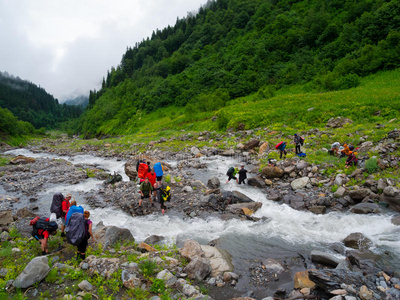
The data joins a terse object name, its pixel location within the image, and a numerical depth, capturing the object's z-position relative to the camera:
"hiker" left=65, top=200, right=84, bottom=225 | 8.26
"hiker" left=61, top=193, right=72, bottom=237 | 10.03
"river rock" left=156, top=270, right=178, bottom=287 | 6.10
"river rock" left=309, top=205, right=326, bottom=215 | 11.10
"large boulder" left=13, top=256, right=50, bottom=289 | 5.90
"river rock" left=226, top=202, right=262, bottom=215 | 11.71
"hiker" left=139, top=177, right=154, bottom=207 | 12.50
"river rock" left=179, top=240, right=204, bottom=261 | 7.21
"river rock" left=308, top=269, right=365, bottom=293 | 5.62
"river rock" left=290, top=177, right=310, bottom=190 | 14.01
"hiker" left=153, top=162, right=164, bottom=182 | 14.18
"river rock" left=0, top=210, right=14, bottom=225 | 10.57
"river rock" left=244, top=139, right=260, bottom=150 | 23.95
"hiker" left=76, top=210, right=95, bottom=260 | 7.36
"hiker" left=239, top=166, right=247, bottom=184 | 15.67
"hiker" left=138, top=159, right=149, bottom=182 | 13.50
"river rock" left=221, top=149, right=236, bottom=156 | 23.61
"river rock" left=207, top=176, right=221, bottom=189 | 15.60
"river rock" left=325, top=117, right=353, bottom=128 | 24.69
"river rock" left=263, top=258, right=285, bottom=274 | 7.10
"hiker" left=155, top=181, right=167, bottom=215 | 12.02
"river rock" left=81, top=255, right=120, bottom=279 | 6.46
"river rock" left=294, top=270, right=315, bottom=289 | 6.13
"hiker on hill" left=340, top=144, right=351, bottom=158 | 15.71
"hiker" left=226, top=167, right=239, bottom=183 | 16.29
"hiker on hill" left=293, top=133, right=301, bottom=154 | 18.62
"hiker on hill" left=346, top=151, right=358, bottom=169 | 14.50
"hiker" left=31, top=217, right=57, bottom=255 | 7.67
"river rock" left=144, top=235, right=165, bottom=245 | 9.22
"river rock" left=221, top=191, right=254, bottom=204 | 12.90
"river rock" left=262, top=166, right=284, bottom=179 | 15.91
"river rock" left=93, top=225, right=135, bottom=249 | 8.44
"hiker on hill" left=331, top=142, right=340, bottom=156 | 17.33
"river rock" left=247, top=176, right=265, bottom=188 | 15.45
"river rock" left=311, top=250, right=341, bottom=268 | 7.03
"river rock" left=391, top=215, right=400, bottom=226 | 9.27
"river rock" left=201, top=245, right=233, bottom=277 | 7.03
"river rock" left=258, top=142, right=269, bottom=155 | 22.03
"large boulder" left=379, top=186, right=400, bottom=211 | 10.34
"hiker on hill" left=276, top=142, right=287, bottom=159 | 18.86
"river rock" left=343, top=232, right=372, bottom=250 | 8.08
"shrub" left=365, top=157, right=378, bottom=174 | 13.06
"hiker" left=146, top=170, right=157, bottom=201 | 13.36
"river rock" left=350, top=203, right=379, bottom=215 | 10.43
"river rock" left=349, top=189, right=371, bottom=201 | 11.42
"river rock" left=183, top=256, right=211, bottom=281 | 6.52
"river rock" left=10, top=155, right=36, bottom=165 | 27.05
